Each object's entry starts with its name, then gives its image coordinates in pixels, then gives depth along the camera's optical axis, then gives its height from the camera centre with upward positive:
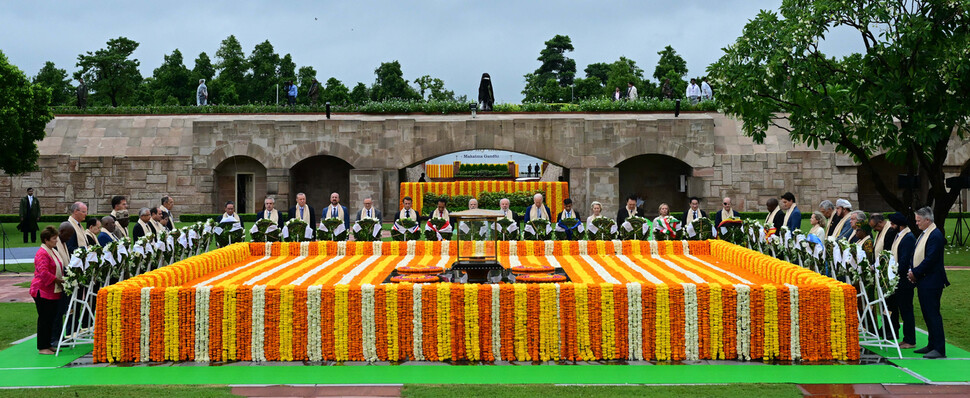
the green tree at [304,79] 48.28 +8.06
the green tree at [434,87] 55.57 +8.47
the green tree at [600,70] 62.09 +10.63
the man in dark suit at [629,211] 13.74 -0.19
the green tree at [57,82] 46.97 +7.71
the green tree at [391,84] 50.66 +7.87
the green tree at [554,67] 63.88 +11.43
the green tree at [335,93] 46.28 +6.75
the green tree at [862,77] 13.01 +2.19
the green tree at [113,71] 45.88 +8.19
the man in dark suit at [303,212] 13.96 -0.14
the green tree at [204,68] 46.96 +8.42
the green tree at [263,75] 46.59 +7.91
